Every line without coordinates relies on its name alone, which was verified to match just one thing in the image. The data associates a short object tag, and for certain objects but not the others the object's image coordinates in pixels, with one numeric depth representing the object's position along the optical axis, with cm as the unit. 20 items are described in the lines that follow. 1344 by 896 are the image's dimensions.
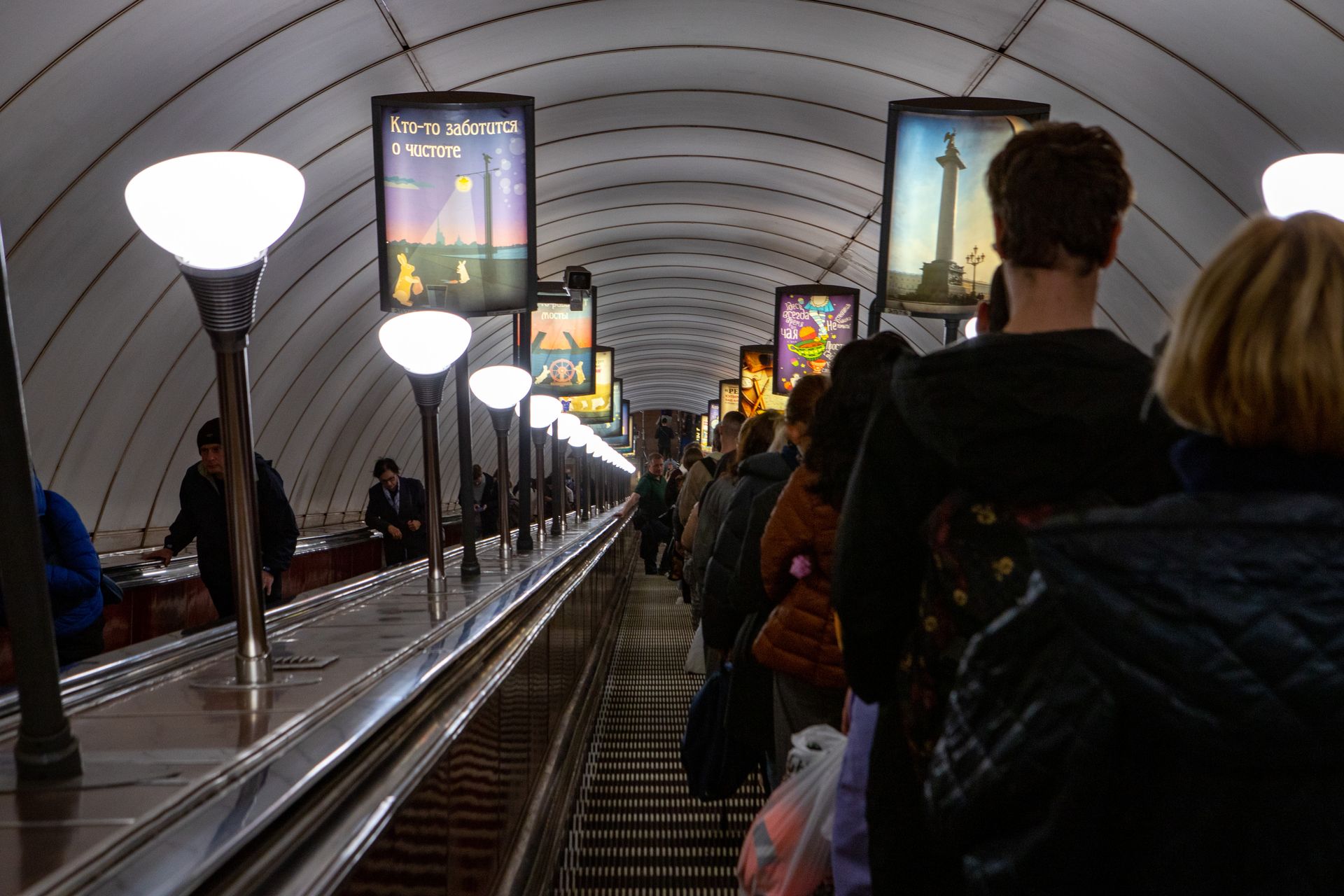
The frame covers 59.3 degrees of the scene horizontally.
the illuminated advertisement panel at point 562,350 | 1956
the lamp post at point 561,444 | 1705
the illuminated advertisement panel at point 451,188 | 956
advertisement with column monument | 1004
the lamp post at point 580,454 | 2117
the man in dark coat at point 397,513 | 1351
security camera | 1847
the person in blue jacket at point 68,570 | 466
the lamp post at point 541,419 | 1427
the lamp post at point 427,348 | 587
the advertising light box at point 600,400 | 2508
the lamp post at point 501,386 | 959
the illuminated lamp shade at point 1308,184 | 412
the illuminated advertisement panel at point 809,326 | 1930
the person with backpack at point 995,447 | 193
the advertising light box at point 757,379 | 2709
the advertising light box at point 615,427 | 3606
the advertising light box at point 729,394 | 3722
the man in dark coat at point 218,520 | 743
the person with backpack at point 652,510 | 2055
